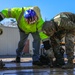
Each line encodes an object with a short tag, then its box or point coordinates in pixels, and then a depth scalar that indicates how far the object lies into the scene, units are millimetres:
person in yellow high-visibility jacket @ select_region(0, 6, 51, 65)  6035
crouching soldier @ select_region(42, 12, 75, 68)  5020
